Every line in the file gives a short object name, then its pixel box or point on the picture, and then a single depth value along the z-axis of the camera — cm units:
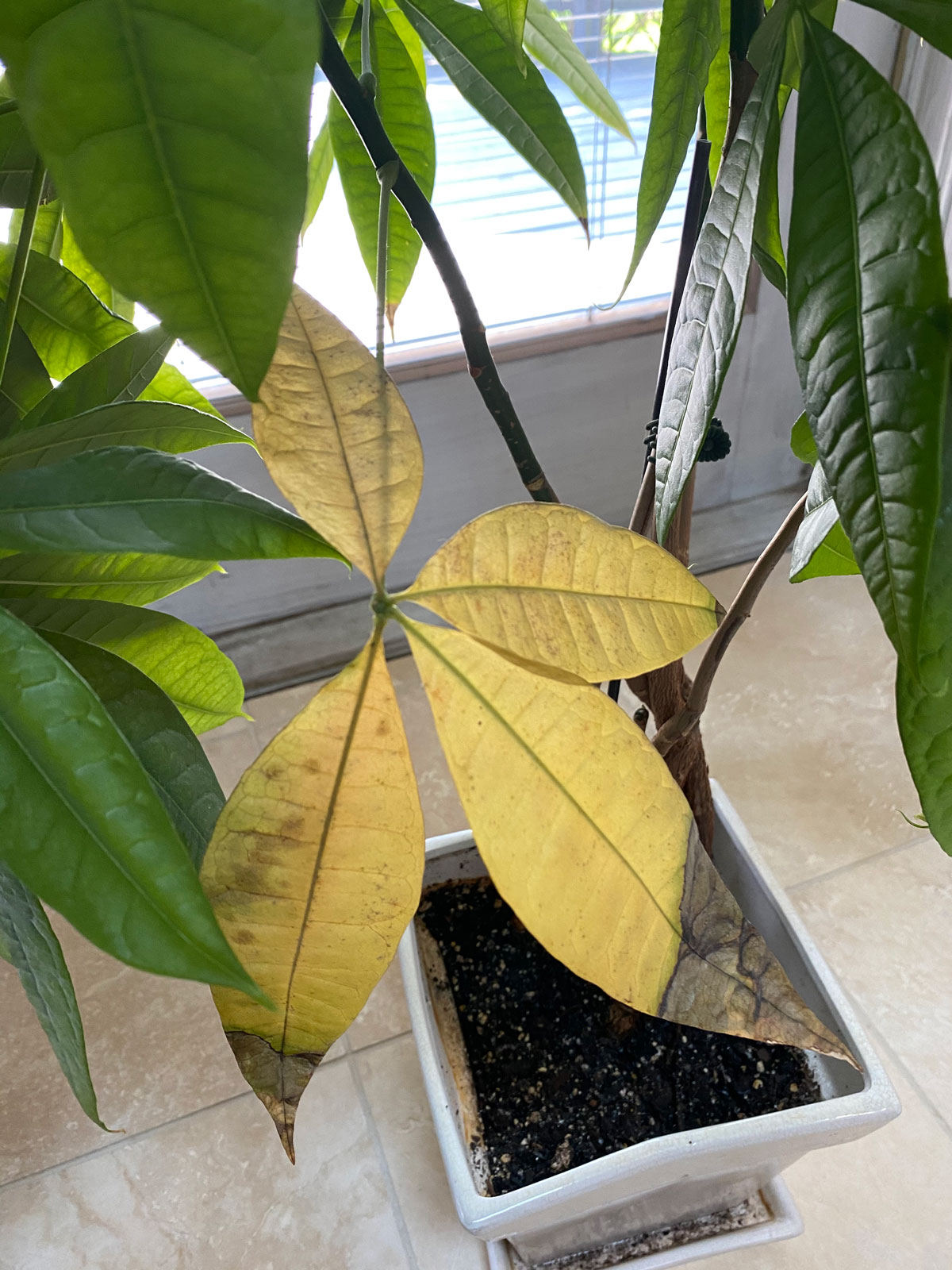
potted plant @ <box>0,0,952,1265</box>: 16
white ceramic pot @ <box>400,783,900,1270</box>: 49
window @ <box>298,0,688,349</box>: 93
